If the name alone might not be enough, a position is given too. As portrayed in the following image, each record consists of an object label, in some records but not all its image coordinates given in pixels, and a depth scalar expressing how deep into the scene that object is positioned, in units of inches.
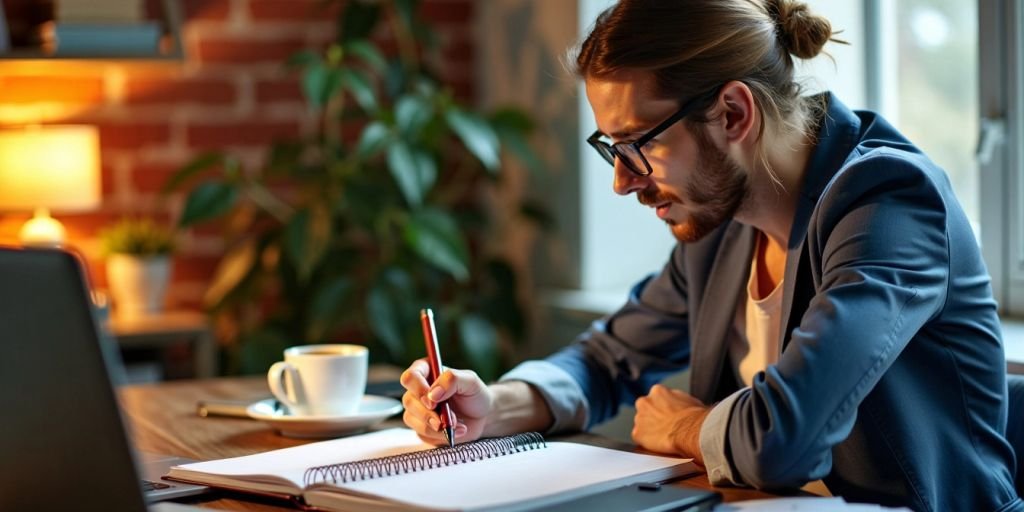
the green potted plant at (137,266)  118.0
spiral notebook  41.8
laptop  34.3
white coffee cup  58.8
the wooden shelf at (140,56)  114.7
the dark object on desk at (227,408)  62.8
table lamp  112.9
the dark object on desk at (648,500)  41.3
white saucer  57.0
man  45.9
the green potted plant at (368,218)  111.2
